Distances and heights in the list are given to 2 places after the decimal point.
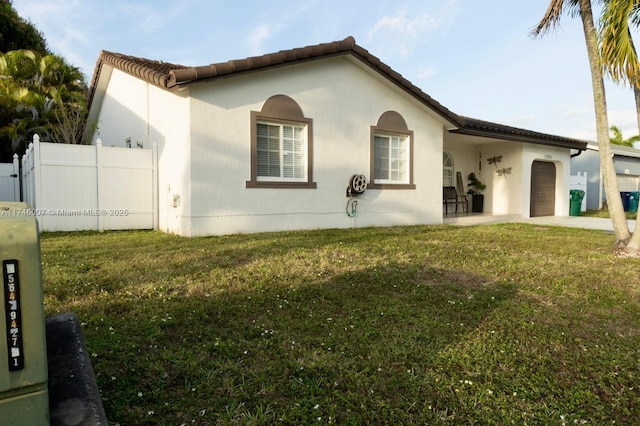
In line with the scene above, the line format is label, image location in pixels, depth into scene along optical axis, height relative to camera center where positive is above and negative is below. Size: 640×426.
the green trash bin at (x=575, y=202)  16.20 -0.04
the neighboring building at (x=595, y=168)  21.34 +1.82
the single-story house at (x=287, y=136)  8.05 +1.60
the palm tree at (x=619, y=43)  6.12 +2.54
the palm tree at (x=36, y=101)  13.98 +3.86
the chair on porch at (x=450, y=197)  15.77 +0.19
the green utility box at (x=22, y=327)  1.18 -0.38
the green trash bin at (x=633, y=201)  19.78 -0.01
